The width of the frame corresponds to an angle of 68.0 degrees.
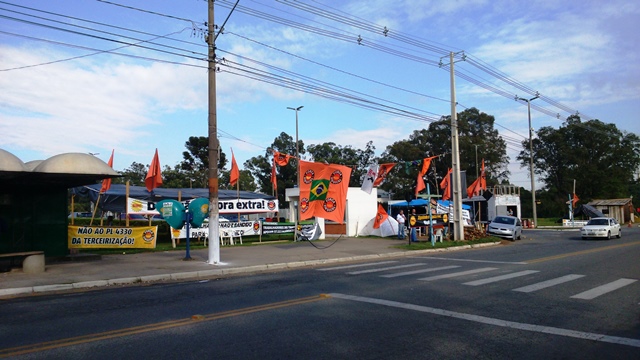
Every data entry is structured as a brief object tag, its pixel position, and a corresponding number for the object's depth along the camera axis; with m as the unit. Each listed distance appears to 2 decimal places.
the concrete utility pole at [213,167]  15.76
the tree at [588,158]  75.50
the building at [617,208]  59.97
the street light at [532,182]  47.55
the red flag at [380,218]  29.75
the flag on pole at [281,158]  25.77
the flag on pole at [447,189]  33.33
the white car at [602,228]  29.23
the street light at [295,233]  25.93
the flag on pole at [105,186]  22.72
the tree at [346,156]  64.31
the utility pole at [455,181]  26.28
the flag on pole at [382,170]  25.17
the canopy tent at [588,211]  56.34
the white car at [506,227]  30.10
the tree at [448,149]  66.56
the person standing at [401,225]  28.20
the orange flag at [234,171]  28.14
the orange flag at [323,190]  19.36
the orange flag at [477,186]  36.14
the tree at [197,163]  59.03
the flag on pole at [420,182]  28.64
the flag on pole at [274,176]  32.62
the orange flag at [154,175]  23.36
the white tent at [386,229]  29.36
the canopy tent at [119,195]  24.08
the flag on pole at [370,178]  25.06
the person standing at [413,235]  25.23
